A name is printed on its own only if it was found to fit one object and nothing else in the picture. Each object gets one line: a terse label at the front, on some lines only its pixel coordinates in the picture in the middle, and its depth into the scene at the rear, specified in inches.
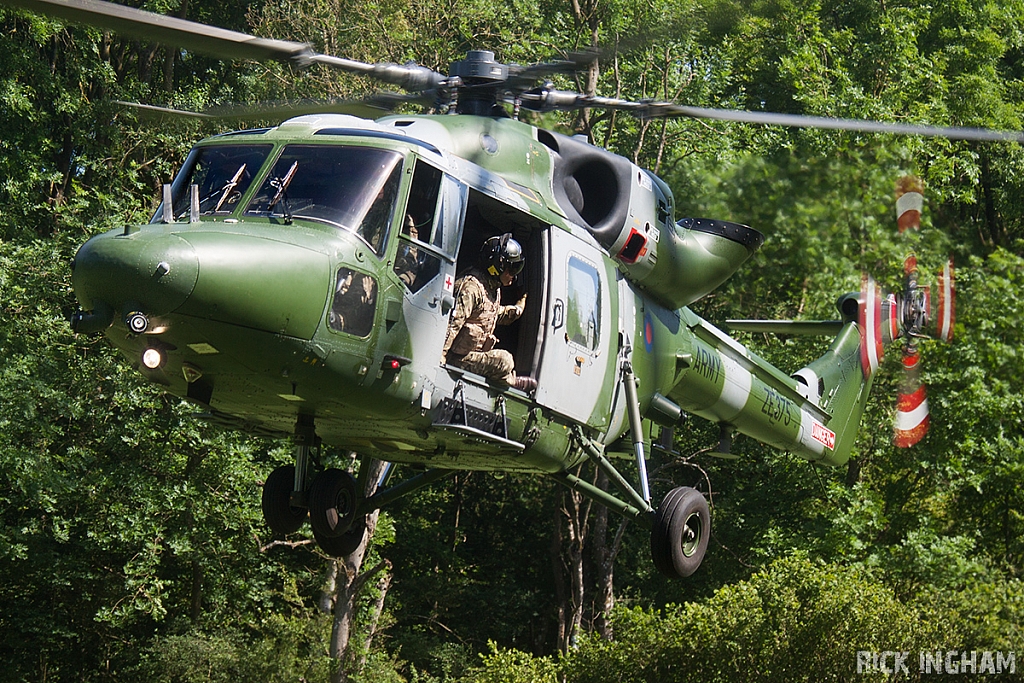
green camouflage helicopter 544.7
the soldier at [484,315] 650.8
